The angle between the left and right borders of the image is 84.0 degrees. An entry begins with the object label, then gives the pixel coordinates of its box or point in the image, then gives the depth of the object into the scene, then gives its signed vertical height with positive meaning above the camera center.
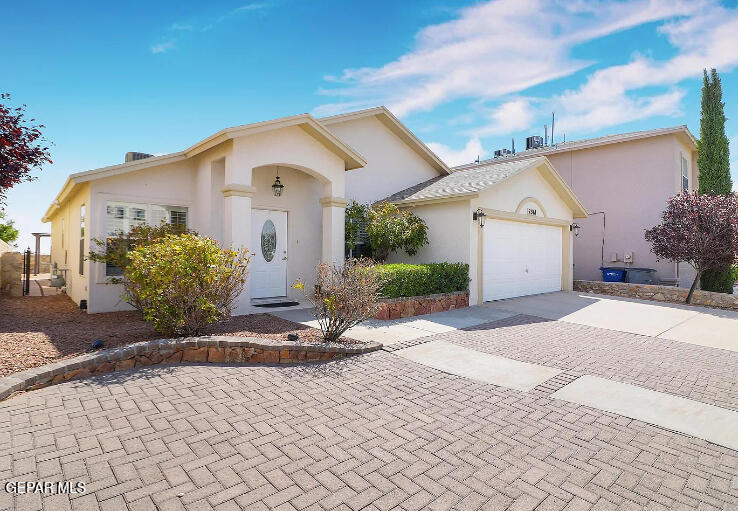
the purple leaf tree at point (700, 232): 12.62 +0.92
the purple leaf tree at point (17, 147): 6.39 +1.74
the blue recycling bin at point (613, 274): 16.17 -0.56
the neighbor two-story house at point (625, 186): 16.47 +3.13
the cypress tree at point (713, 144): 16.19 +4.71
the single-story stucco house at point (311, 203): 9.26 +1.48
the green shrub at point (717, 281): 15.38 -0.75
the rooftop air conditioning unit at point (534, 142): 22.73 +6.56
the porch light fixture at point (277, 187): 10.80 +1.84
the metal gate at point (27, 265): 13.75 -0.38
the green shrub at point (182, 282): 6.17 -0.41
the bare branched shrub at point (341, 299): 6.65 -0.68
